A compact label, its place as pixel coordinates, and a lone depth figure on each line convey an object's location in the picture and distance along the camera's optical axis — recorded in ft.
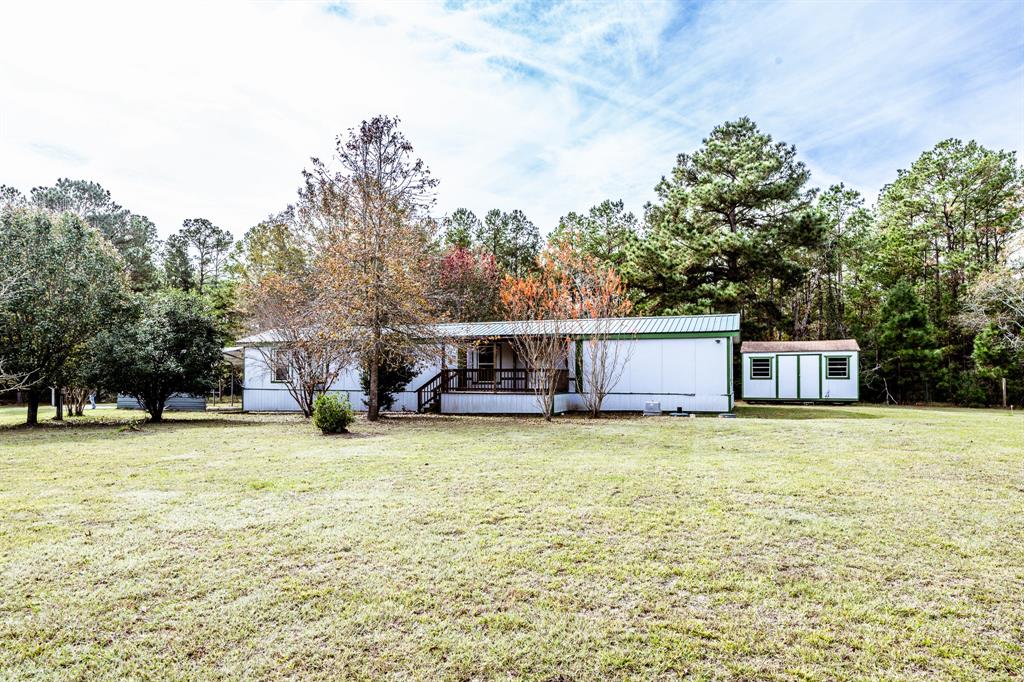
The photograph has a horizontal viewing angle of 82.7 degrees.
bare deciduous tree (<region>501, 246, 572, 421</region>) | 47.73
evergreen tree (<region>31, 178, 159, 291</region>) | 114.42
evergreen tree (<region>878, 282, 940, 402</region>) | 77.25
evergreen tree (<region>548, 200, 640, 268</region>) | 105.40
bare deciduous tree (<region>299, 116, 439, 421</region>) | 44.70
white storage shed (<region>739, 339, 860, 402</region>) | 73.10
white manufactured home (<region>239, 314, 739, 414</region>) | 52.49
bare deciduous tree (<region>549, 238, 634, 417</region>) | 50.88
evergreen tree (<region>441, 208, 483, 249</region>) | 113.19
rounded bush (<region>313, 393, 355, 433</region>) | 37.22
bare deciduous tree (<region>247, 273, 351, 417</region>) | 45.96
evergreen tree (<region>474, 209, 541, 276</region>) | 113.56
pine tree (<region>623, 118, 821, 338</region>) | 80.94
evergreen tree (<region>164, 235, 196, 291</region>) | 119.14
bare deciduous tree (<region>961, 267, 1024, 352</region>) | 67.31
